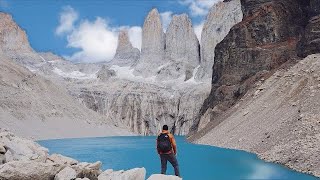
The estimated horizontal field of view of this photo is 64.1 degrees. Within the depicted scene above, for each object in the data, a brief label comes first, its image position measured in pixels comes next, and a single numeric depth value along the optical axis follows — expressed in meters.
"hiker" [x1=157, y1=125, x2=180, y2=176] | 8.06
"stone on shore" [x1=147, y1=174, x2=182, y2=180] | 6.98
